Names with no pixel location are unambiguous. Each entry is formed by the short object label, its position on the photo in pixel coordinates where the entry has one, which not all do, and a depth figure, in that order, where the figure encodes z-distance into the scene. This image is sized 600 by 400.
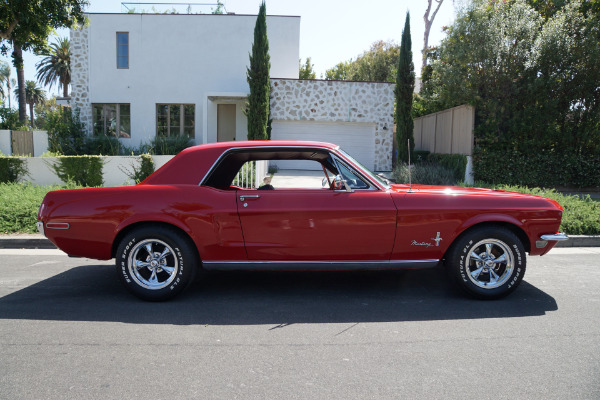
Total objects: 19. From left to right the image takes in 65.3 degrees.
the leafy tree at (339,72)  43.24
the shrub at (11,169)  12.60
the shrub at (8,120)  21.08
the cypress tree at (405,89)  18.30
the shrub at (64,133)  19.78
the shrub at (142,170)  13.27
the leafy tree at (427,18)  32.22
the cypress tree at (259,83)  18.11
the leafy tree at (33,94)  66.79
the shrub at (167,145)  19.06
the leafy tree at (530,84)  13.15
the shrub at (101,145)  19.81
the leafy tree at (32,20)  12.52
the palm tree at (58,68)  43.38
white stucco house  20.33
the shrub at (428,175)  13.81
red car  4.62
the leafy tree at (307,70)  40.44
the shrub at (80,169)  12.75
